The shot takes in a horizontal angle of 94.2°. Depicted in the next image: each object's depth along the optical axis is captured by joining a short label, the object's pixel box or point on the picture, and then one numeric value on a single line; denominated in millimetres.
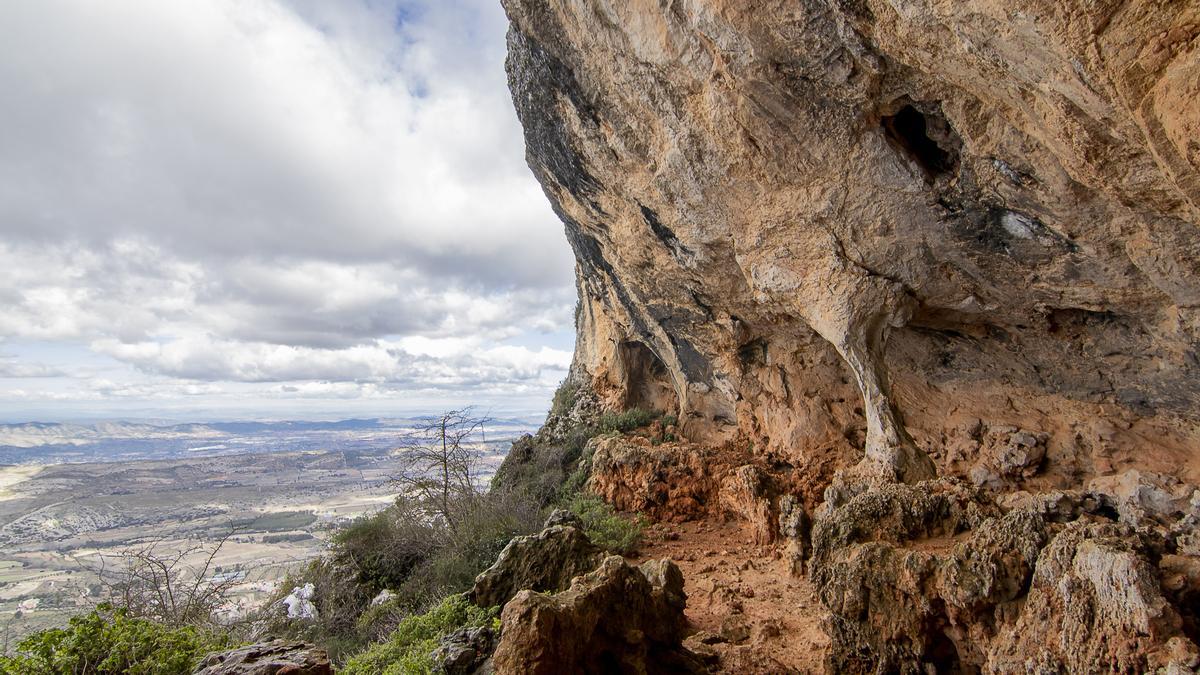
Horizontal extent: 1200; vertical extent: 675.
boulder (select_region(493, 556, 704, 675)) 3508
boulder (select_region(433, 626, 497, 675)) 3883
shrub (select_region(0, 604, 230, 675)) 3373
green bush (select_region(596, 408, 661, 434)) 13750
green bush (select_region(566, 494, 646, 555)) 8727
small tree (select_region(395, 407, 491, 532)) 10367
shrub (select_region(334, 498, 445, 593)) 9367
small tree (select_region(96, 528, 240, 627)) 6629
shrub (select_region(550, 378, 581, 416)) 15906
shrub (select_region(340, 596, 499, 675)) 4562
